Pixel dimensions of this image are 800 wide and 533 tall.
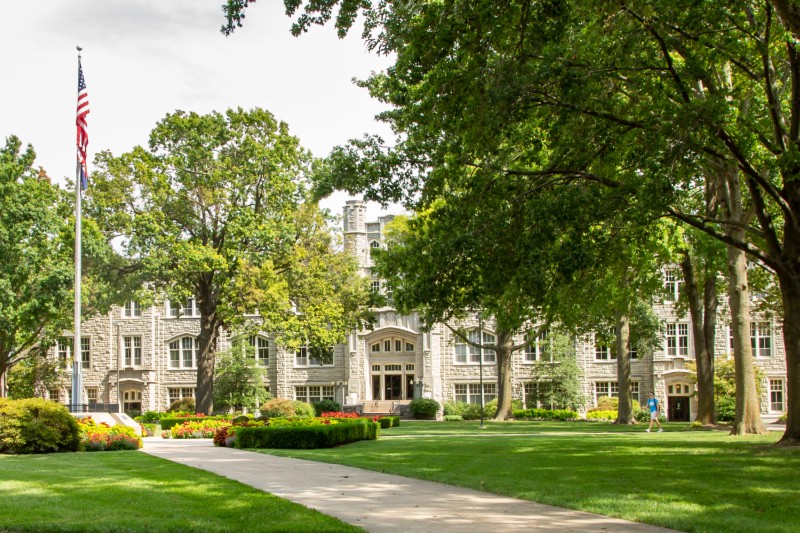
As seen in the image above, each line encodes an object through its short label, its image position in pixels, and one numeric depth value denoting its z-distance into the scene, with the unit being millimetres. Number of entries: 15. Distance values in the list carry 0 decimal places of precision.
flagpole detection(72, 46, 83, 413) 29406
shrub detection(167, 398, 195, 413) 50406
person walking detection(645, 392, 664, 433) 29656
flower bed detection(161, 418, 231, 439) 29859
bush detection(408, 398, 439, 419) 49747
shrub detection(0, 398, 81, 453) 20391
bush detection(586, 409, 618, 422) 45969
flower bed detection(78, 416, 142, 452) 21844
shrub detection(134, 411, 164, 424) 43769
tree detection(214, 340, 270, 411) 50500
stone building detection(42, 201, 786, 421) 49094
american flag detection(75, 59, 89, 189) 28844
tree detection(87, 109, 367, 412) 34938
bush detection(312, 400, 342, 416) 48906
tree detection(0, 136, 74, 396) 37250
